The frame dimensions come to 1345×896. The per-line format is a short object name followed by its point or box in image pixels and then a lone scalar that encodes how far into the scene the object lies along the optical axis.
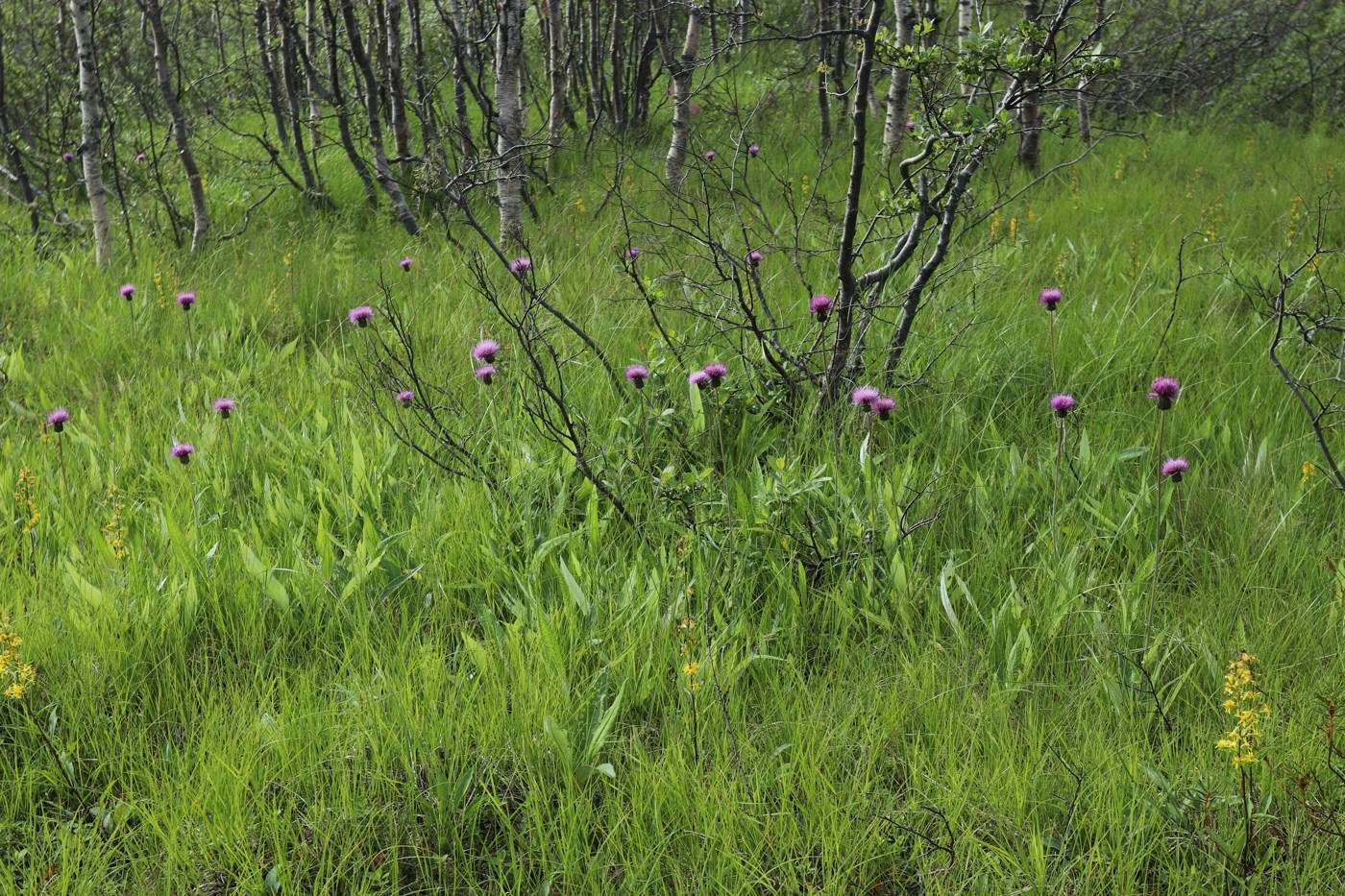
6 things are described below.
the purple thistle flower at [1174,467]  2.31
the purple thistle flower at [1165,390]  2.17
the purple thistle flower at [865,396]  2.70
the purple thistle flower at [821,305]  3.10
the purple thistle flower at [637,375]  2.98
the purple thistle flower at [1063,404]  2.33
